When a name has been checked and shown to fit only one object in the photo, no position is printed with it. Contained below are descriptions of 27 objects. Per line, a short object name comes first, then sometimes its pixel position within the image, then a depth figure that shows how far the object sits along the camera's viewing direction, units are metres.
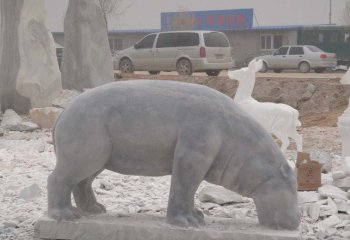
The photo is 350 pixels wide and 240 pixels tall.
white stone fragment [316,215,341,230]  4.86
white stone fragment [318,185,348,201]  5.52
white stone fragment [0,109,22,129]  10.50
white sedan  22.48
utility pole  32.81
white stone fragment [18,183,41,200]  5.71
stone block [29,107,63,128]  10.46
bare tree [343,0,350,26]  31.83
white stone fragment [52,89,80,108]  11.74
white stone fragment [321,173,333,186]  6.11
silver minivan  19.36
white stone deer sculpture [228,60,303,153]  6.91
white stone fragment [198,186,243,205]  5.38
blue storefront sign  32.09
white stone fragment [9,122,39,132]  10.29
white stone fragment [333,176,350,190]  5.92
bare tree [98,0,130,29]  32.72
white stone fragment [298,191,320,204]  5.45
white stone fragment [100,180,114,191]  6.04
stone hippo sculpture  3.74
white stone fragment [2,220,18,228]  4.86
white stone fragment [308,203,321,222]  5.05
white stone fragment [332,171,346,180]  6.07
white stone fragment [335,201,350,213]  5.25
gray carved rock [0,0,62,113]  11.43
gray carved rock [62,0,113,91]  12.87
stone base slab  3.77
